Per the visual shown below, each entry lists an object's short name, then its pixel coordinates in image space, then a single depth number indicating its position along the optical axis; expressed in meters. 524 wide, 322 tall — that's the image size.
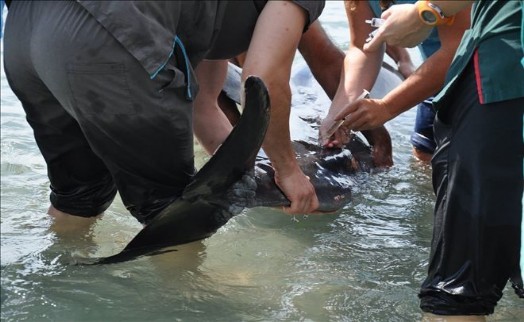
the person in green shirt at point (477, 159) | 2.53
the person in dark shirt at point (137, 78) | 2.64
